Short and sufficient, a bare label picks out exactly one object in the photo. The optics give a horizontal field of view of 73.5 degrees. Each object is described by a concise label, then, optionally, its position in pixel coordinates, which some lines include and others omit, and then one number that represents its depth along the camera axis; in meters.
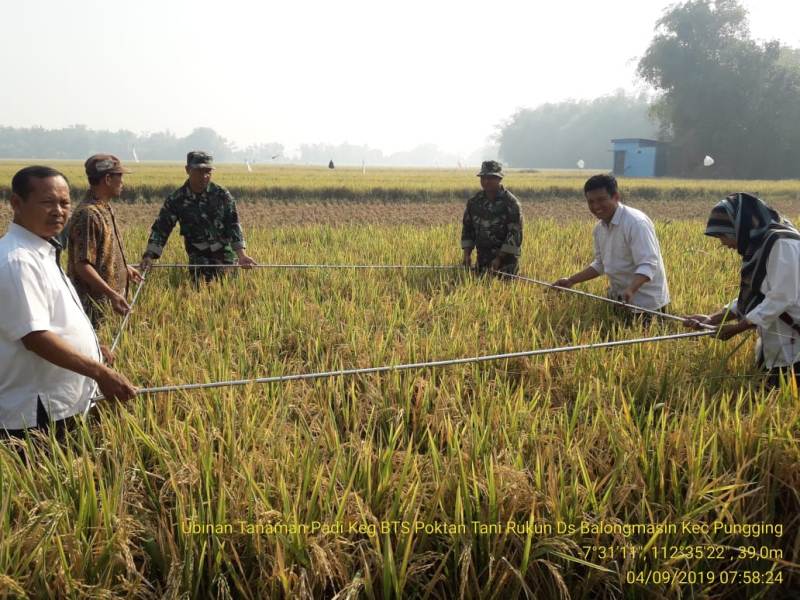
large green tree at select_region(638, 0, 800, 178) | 37.69
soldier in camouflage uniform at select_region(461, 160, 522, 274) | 5.29
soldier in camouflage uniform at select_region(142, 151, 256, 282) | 4.84
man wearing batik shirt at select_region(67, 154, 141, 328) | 3.26
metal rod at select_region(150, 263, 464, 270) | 5.52
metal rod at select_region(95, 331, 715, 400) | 2.22
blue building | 40.75
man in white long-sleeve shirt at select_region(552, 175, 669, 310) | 3.78
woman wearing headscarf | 2.44
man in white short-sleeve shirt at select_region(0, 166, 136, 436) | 1.84
